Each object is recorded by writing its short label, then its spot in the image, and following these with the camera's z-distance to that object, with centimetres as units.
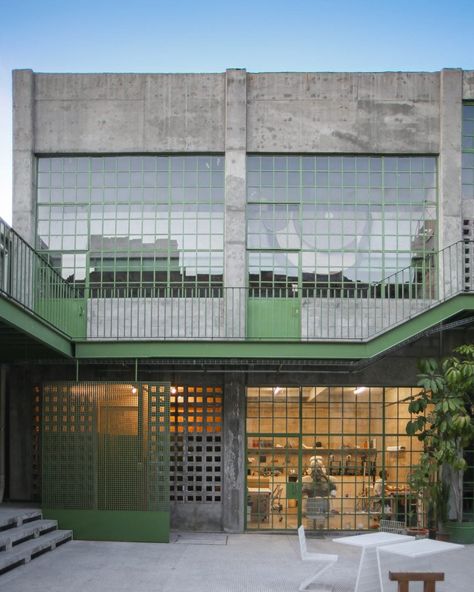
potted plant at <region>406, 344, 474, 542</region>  1437
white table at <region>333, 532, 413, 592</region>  1027
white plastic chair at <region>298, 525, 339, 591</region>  1079
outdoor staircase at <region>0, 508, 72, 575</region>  1230
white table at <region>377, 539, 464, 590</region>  996
